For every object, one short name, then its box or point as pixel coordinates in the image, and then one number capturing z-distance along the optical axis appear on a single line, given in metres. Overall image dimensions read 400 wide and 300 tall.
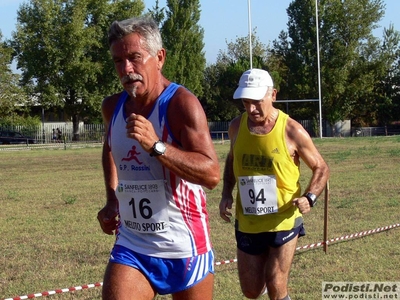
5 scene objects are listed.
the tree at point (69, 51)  67.50
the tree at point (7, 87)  65.56
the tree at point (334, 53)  71.50
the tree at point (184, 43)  71.19
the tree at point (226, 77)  74.12
